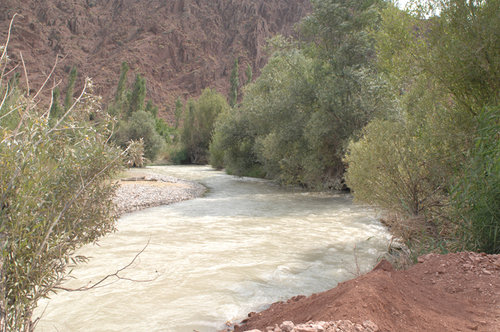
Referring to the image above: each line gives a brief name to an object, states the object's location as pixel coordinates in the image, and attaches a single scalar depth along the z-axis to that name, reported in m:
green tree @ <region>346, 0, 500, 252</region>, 5.65
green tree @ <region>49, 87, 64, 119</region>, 53.33
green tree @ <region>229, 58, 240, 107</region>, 74.61
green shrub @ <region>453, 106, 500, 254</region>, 5.32
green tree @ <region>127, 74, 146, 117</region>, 58.24
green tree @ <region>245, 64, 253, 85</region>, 78.94
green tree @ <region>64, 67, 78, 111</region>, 66.65
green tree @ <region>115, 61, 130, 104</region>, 64.59
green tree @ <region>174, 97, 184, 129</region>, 76.62
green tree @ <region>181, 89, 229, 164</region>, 47.78
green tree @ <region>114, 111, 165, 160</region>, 44.88
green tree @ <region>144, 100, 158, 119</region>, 64.90
